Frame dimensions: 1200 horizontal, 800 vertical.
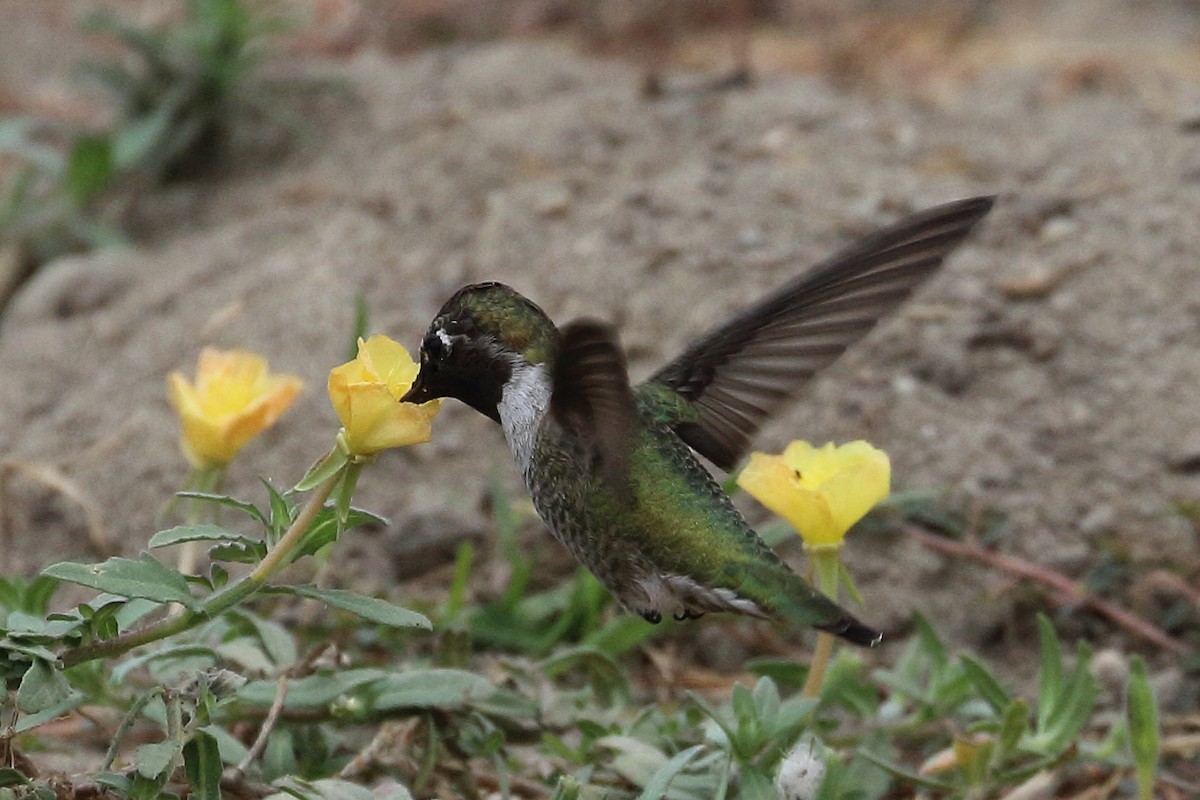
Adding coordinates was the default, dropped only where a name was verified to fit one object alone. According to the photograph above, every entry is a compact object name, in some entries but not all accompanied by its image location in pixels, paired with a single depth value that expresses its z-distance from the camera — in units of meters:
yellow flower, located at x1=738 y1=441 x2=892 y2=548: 4.80
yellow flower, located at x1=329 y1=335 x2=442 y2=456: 4.19
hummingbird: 4.60
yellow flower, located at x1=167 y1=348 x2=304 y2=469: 5.47
